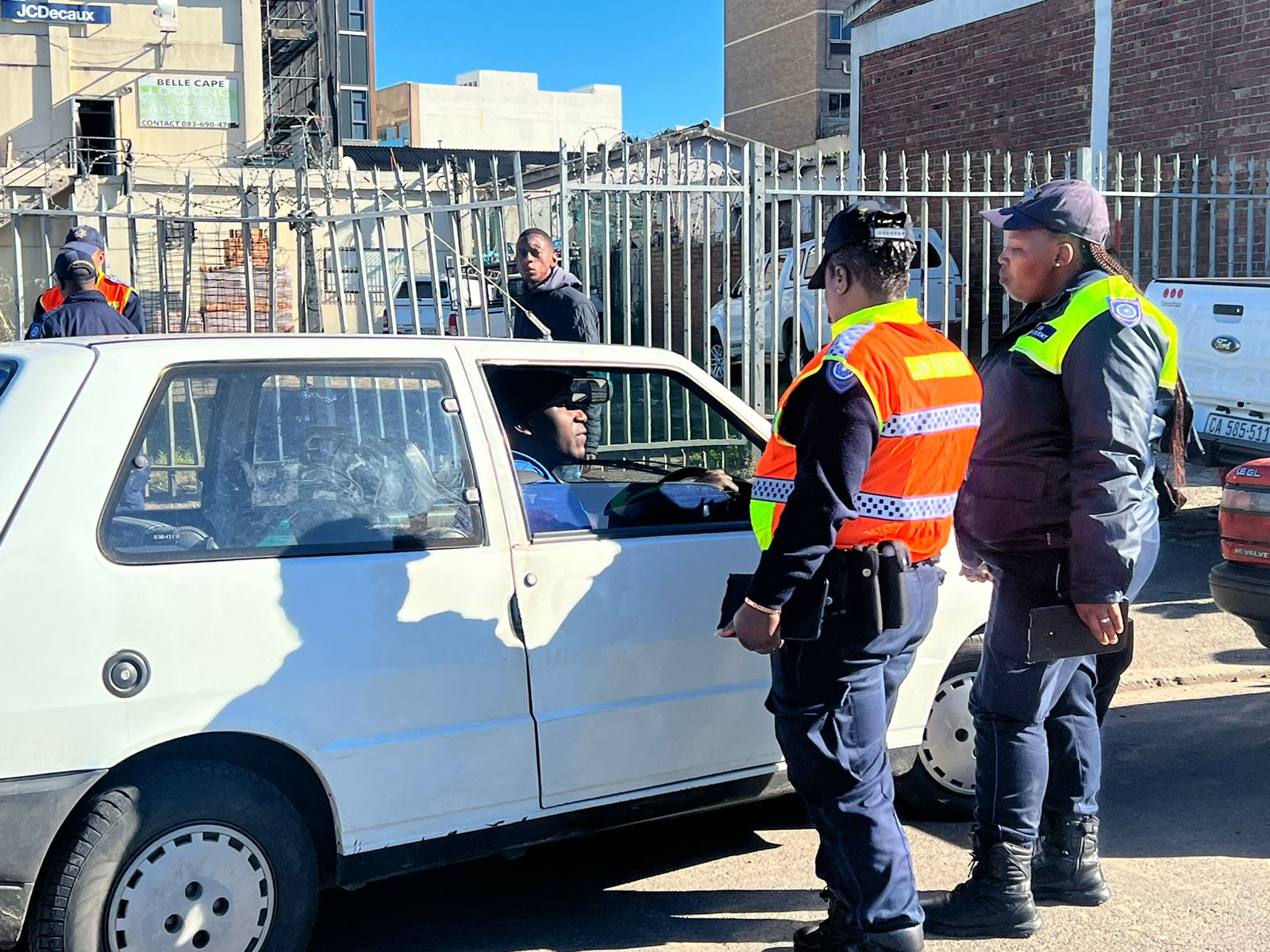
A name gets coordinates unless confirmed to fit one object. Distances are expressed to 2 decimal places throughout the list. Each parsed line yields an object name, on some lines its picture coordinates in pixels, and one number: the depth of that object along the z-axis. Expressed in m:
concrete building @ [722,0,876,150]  40.53
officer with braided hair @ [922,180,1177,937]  3.39
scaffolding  42.91
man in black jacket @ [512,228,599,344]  7.00
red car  5.07
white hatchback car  2.90
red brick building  12.72
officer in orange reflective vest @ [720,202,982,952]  3.06
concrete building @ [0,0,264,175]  37.59
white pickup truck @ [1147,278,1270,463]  8.11
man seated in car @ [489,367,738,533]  3.72
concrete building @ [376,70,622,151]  72.50
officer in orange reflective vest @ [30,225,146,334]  7.12
